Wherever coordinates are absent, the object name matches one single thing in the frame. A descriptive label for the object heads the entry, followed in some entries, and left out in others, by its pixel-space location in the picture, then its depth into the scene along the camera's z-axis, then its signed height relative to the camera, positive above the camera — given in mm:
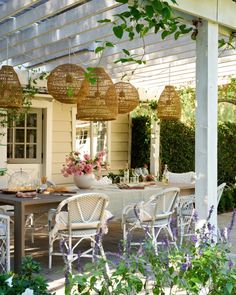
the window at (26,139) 9477 +197
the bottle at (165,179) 7199 -446
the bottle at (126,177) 6892 -400
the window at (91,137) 10719 +278
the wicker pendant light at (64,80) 6277 +920
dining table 4655 -566
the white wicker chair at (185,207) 6125 -796
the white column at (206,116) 4164 +304
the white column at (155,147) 11062 +67
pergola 4176 +1549
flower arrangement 5975 -202
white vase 6059 -397
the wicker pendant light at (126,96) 7758 +883
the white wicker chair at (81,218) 4781 -707
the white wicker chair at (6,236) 4527 -856
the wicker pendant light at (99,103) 6676 +663
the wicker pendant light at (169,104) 8148 +800
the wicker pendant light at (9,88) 6598 +852
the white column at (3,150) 8844 -28
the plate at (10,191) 5315 -481
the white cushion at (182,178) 7440 -441
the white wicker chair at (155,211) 5289 -710
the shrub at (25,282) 2152 -630
